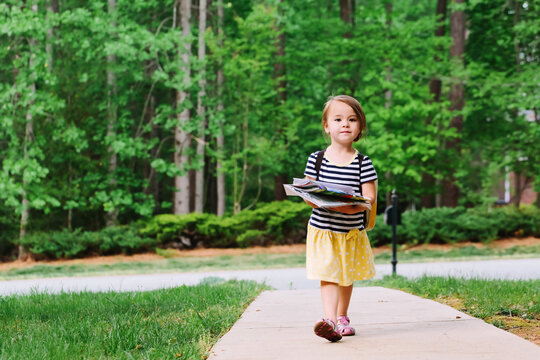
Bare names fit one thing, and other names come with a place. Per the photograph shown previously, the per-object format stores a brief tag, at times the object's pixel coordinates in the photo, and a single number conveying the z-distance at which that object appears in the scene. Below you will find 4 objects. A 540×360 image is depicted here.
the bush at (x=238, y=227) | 19.58
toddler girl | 4.73
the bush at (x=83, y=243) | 18.29
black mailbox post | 11.13
